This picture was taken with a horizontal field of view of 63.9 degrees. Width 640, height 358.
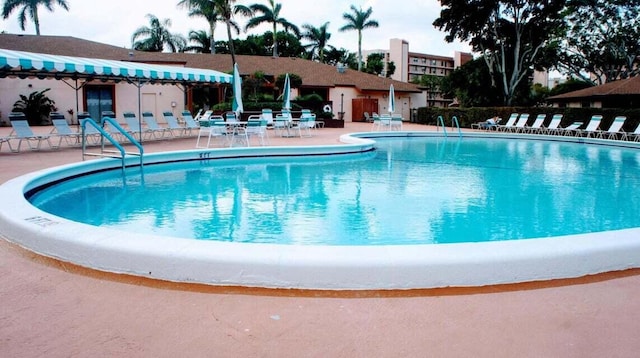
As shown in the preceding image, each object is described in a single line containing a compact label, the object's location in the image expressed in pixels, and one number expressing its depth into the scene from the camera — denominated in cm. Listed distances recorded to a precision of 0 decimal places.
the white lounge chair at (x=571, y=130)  1945
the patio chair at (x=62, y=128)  1274
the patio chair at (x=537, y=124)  2141
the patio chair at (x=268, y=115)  1798
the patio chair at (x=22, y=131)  1163
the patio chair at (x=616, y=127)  1811
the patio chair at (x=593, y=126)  1902
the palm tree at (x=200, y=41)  4212
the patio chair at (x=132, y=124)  1477
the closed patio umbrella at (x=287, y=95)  1971
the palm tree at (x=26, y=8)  3791
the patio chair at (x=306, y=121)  1750
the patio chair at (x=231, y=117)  1475
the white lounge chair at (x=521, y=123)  2208
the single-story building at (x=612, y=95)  2408
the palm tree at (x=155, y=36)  4097
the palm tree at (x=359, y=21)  4450
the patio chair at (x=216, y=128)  1318
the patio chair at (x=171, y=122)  1616
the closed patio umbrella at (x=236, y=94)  1588
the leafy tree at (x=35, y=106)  2261
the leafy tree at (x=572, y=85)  4282
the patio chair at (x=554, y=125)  2068
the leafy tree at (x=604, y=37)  3098
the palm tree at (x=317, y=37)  4712
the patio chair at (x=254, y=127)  1368
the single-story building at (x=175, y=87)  2452
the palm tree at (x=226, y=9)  2673
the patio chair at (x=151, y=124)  1538
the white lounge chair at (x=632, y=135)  1742
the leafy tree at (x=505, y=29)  2873
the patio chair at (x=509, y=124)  2270
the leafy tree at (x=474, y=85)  3215
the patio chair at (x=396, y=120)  2077
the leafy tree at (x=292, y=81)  2784
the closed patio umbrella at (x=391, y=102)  2201
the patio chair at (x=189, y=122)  1651
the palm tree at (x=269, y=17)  3778
